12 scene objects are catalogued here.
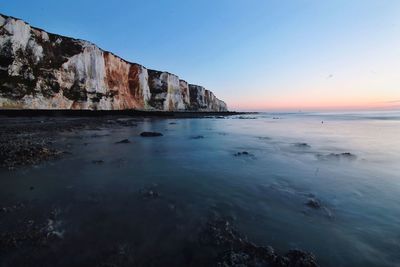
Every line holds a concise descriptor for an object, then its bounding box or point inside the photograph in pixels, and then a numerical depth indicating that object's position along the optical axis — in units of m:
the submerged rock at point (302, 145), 12.77
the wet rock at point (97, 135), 13.70
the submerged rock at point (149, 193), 4.59
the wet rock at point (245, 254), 2.63
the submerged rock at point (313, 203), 4.38
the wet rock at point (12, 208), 3.69
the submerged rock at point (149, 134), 15.05
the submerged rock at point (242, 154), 9.59
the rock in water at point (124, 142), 11.65
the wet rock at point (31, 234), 2.81
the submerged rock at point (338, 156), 9.31
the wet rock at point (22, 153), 6.45
